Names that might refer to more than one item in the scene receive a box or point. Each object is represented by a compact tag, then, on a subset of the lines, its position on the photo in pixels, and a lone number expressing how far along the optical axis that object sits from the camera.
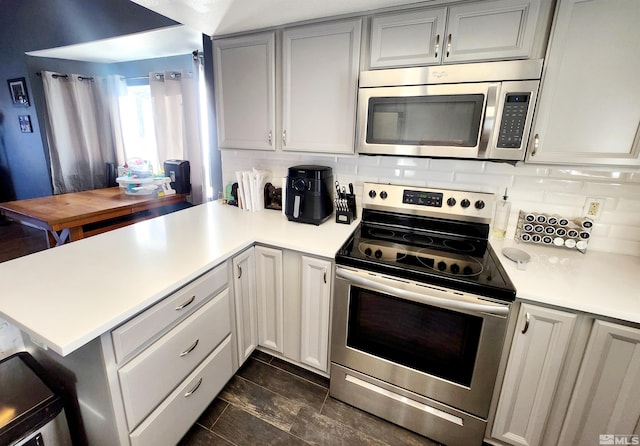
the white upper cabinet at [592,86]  1.09
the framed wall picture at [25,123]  3.90
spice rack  1.44
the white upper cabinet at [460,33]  1.18
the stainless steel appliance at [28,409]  0.97
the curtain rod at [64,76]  3.70
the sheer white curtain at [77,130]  3.77
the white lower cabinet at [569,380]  1.03
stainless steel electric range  1.19
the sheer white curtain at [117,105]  3.79
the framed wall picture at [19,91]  3.77
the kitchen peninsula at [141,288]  0.90
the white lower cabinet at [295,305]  1.52
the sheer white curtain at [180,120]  3.09
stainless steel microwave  1.21
